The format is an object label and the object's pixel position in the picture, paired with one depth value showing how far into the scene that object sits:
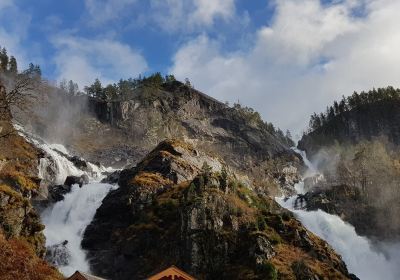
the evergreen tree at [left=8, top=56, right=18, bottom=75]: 190.75
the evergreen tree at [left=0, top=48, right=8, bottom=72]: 191.88
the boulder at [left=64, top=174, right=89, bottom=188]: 108.12
